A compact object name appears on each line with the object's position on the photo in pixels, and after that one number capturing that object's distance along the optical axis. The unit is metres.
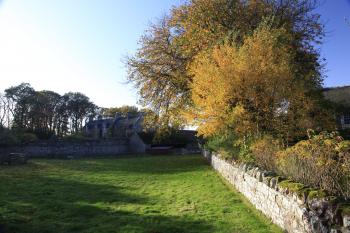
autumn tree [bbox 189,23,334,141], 16.97
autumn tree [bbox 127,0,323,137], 24.03
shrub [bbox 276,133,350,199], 7.29
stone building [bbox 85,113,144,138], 69.44
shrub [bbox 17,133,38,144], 41.40
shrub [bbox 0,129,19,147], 35.91
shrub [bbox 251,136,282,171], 11.48
